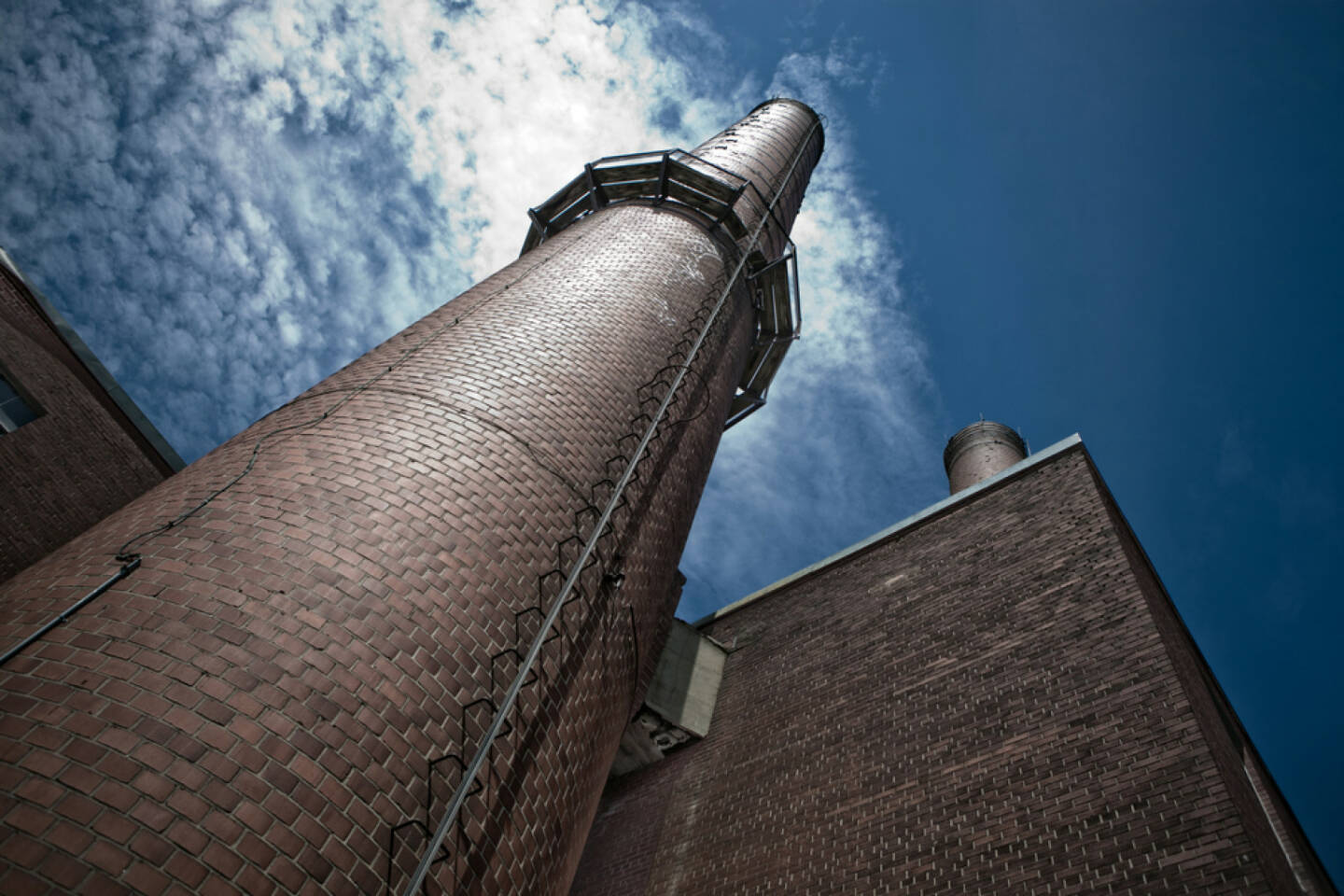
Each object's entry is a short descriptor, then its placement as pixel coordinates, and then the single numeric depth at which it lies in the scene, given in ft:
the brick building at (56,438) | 33.86
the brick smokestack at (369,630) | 10.85
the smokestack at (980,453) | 64.44
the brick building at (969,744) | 20.51
